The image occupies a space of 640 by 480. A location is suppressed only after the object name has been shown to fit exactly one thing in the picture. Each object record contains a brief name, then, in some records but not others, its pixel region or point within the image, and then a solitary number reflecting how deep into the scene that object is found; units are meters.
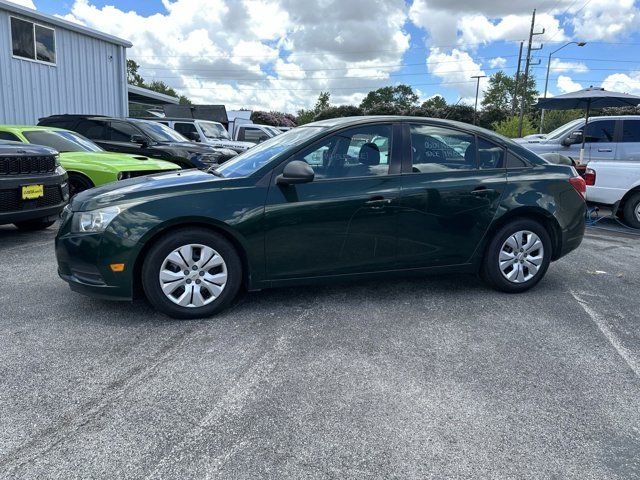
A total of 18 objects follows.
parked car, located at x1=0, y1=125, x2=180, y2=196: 7.81
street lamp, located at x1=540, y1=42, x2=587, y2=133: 27.96
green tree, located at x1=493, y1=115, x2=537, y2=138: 32.16
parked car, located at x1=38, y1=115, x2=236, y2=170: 10.35
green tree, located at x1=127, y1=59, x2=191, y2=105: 87.47
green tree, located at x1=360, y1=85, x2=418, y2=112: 93.06
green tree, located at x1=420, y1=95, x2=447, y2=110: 72.94
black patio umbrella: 11.14
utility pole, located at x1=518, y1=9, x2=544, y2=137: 35.94
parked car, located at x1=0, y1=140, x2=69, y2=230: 5.93
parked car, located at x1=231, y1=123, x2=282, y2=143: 17.25
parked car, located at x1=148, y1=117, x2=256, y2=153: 14.76
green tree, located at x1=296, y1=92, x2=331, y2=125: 61.30
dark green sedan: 3.84
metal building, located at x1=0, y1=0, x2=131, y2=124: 14.03
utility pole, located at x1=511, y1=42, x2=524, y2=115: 39.66
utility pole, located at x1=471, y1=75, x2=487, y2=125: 49.18
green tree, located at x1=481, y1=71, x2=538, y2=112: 87.56
